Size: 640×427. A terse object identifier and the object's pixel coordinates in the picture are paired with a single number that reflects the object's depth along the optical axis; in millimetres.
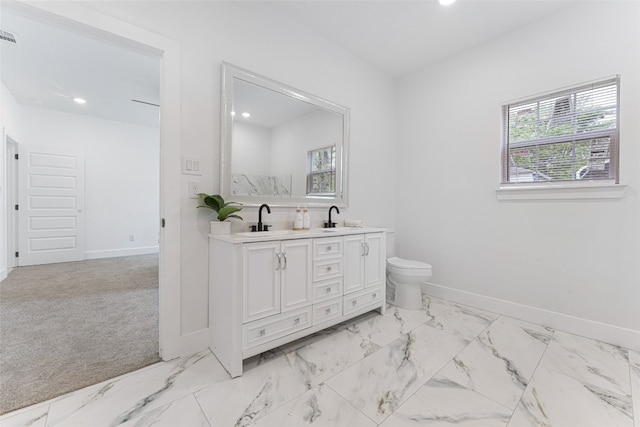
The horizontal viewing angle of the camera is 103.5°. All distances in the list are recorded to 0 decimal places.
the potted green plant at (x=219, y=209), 1732
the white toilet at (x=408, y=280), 2508
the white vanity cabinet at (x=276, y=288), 1528
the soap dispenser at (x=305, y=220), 2268
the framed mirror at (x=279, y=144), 1954
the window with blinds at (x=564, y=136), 2033
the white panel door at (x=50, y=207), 4129
